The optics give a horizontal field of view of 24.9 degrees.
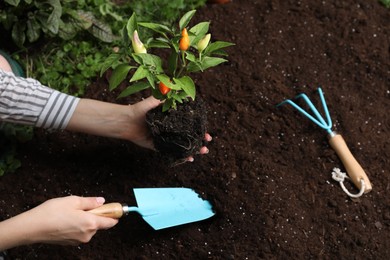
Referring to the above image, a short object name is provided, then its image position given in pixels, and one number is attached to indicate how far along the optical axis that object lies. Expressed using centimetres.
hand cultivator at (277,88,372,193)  163
